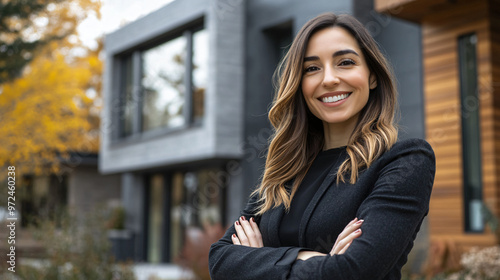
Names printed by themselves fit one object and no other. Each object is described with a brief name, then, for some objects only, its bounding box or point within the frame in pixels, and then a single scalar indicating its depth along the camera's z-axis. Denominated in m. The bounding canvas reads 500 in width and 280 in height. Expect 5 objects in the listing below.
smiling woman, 1.58
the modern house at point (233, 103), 6.59
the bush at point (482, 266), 5.16
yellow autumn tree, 8.50
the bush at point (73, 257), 5.57
